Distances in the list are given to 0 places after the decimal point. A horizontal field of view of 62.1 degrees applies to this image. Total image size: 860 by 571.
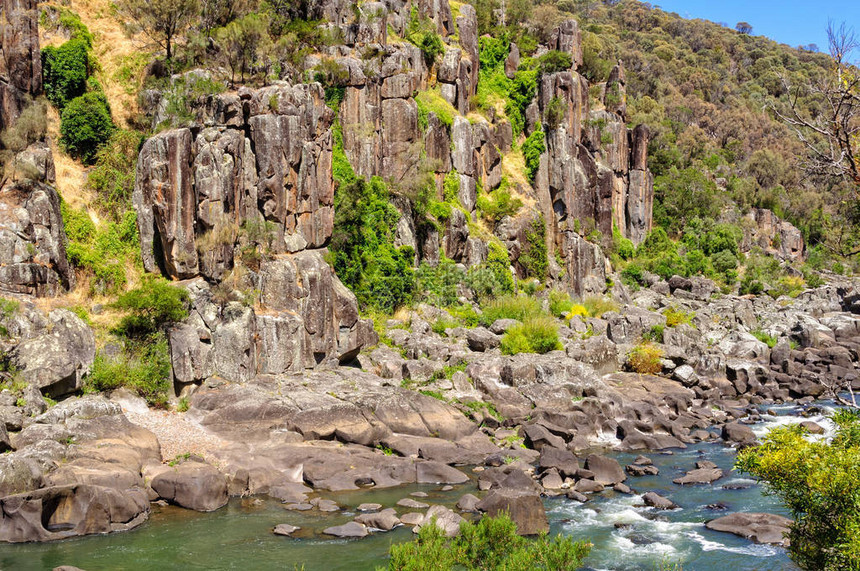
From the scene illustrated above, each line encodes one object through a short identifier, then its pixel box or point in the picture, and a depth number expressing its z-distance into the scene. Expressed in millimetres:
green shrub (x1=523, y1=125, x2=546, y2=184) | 58469
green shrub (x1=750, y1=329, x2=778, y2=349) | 46031
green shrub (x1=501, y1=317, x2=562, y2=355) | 37812
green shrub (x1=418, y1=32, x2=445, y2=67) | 53844
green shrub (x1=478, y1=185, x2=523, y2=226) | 54406
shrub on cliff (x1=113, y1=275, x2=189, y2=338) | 28641
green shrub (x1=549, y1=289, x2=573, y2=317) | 48375
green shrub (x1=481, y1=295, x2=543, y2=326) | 42812
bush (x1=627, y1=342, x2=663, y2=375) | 38500
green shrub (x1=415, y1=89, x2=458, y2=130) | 50422
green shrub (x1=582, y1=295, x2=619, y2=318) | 49438
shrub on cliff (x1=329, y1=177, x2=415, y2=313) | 40938
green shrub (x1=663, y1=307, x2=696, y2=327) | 46472
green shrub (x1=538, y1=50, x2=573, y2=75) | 59562
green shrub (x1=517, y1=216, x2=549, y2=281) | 54125
